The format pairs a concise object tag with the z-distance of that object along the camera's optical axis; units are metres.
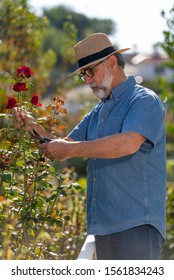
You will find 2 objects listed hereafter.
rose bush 4.46
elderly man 4.12
